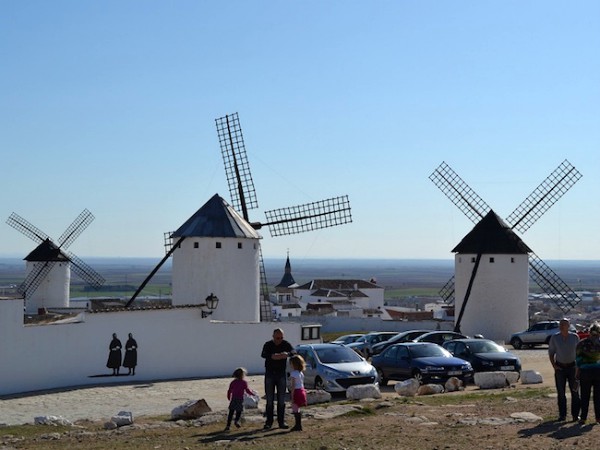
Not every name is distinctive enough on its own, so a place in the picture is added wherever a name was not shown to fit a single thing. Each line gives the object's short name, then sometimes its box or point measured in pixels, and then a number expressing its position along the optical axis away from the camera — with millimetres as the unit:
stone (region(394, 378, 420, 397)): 22391
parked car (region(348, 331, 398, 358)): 36406
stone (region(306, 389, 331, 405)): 21094
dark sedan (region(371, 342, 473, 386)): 24484
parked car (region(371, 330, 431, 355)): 34134
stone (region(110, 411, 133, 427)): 18469
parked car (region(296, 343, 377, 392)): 22953
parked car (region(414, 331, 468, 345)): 32938
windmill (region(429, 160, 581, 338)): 48156
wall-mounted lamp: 31634
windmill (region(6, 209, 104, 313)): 59000
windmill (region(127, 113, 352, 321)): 37397
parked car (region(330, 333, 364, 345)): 39628
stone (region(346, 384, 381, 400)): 20984
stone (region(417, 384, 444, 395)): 22875
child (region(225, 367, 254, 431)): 17141
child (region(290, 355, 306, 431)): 16438
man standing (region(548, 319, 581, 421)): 16266
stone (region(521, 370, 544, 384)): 25016
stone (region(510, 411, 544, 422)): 16562
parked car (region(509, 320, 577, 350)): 43000
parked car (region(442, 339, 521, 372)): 26484
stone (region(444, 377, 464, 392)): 23688
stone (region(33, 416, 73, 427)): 19391
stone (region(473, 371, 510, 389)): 24172
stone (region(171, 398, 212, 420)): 19312
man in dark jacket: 17078
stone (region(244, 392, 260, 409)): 19998
